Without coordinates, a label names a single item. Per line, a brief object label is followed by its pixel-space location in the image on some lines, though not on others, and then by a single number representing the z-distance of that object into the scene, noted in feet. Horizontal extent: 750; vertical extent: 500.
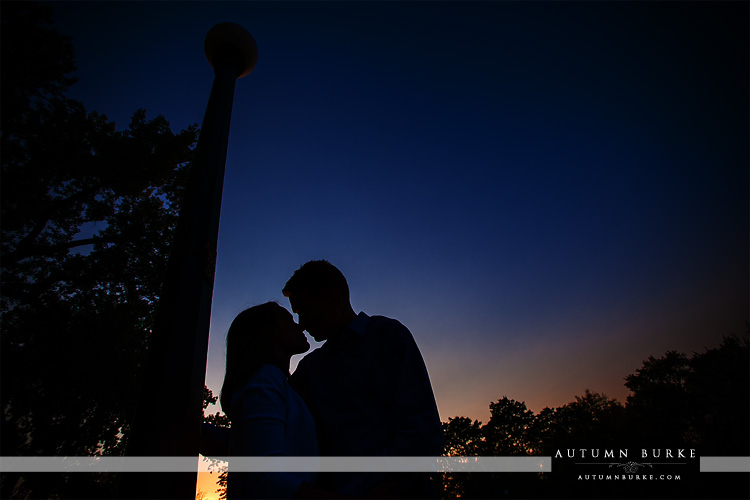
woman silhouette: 4.25
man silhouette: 5.74
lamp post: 5.00
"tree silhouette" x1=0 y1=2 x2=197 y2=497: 34.04
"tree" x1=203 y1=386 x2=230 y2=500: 48.08
